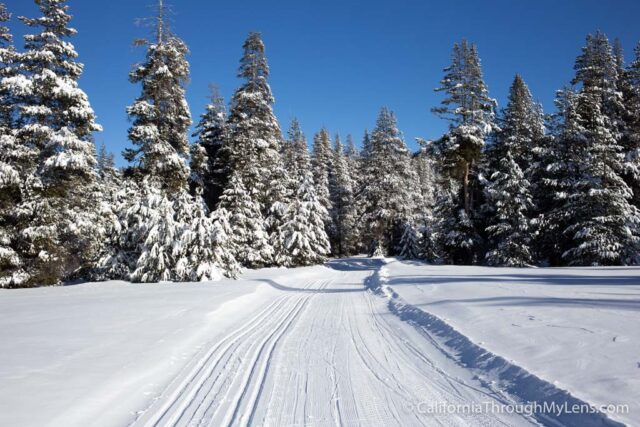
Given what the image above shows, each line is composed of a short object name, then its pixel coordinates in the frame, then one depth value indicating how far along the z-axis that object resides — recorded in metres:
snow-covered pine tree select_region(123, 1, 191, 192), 18.58
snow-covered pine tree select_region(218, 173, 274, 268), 26.48
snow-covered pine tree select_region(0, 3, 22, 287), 15.45
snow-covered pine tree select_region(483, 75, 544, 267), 22.81
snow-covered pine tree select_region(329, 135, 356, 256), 48.09
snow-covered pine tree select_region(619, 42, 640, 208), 21.94
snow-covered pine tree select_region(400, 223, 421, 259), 36.91
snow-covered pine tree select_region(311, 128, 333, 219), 43.53
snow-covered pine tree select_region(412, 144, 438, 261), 32.42
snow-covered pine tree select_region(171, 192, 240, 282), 18.75
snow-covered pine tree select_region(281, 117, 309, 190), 40.84
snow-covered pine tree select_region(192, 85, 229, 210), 30.39
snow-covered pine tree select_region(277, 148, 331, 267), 30.75
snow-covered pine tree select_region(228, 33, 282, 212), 27.80
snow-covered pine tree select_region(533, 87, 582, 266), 21.78
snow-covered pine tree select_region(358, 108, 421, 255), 38.28
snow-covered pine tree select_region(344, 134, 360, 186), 55.59
